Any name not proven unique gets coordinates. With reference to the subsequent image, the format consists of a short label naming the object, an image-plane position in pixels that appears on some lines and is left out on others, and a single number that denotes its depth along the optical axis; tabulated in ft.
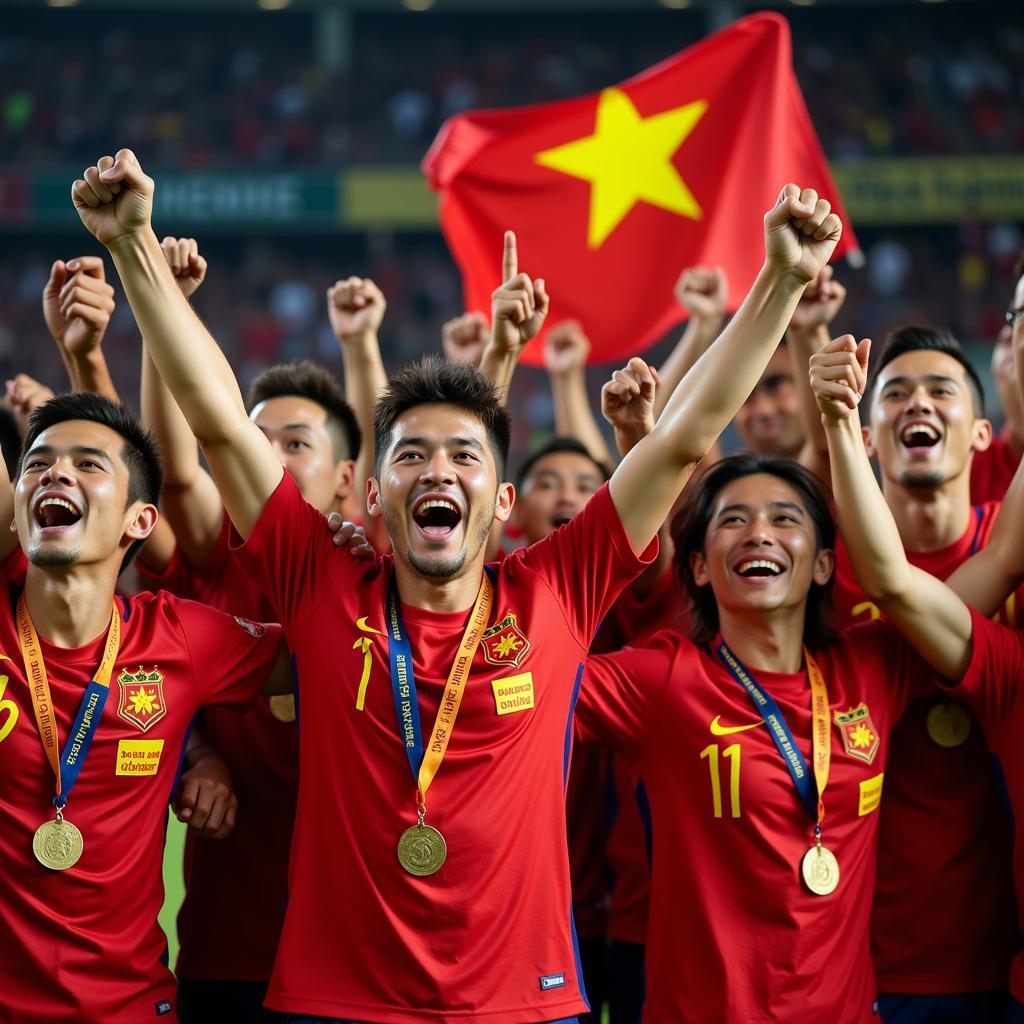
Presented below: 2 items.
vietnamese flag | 18.80
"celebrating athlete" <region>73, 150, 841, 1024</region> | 8.79
